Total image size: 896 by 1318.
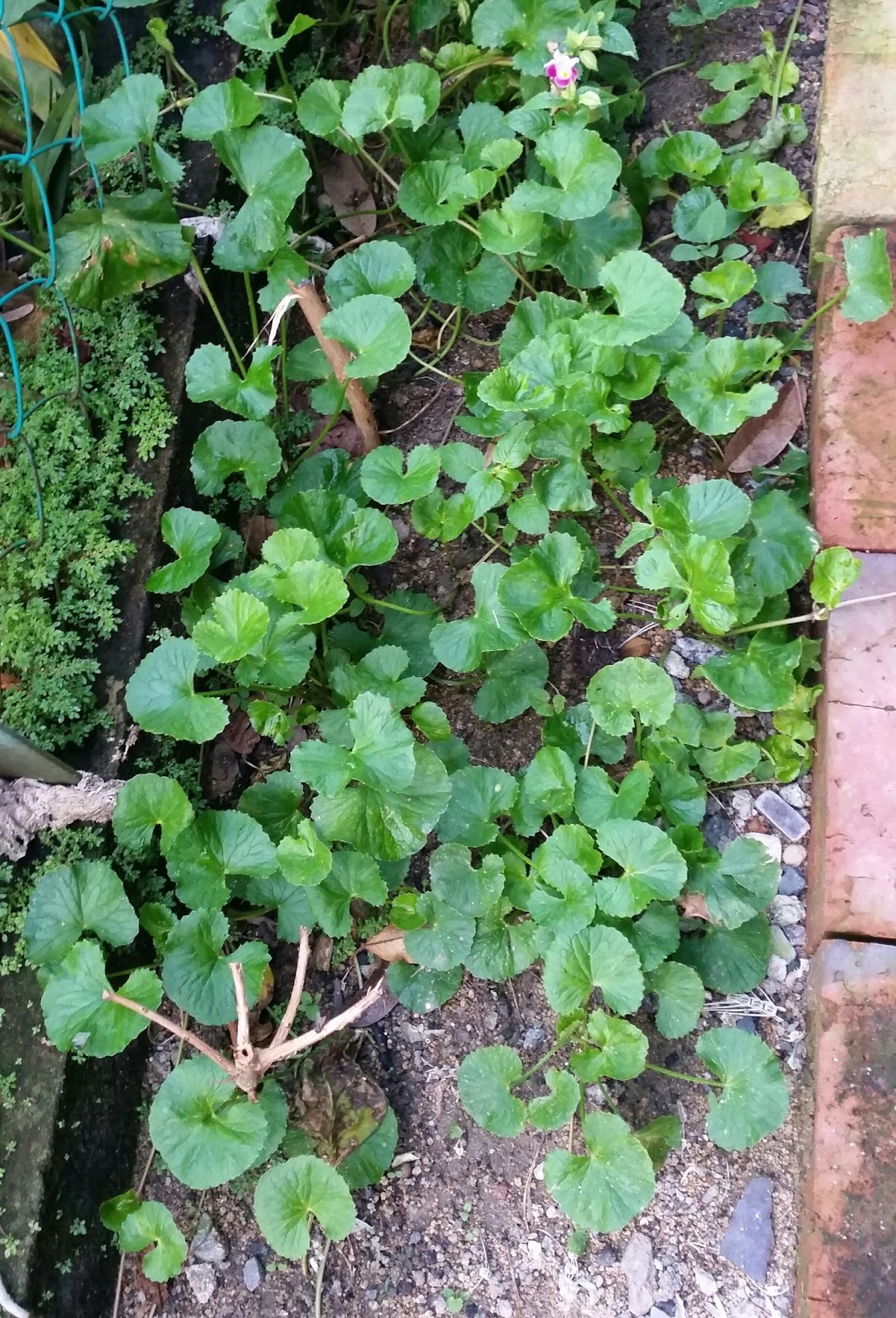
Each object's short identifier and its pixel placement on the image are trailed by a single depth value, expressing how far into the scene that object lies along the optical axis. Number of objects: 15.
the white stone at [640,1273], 1.39
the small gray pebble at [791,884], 1.59
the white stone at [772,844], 1.61
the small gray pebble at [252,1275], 1.44
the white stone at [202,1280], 1.44
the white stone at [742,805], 1.65
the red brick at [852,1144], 1.31
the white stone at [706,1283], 1.39
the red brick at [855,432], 1.60
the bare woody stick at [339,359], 1.71
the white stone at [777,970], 1.54
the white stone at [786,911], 1.57
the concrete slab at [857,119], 1.80
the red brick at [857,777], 1.45
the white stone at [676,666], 1.75
